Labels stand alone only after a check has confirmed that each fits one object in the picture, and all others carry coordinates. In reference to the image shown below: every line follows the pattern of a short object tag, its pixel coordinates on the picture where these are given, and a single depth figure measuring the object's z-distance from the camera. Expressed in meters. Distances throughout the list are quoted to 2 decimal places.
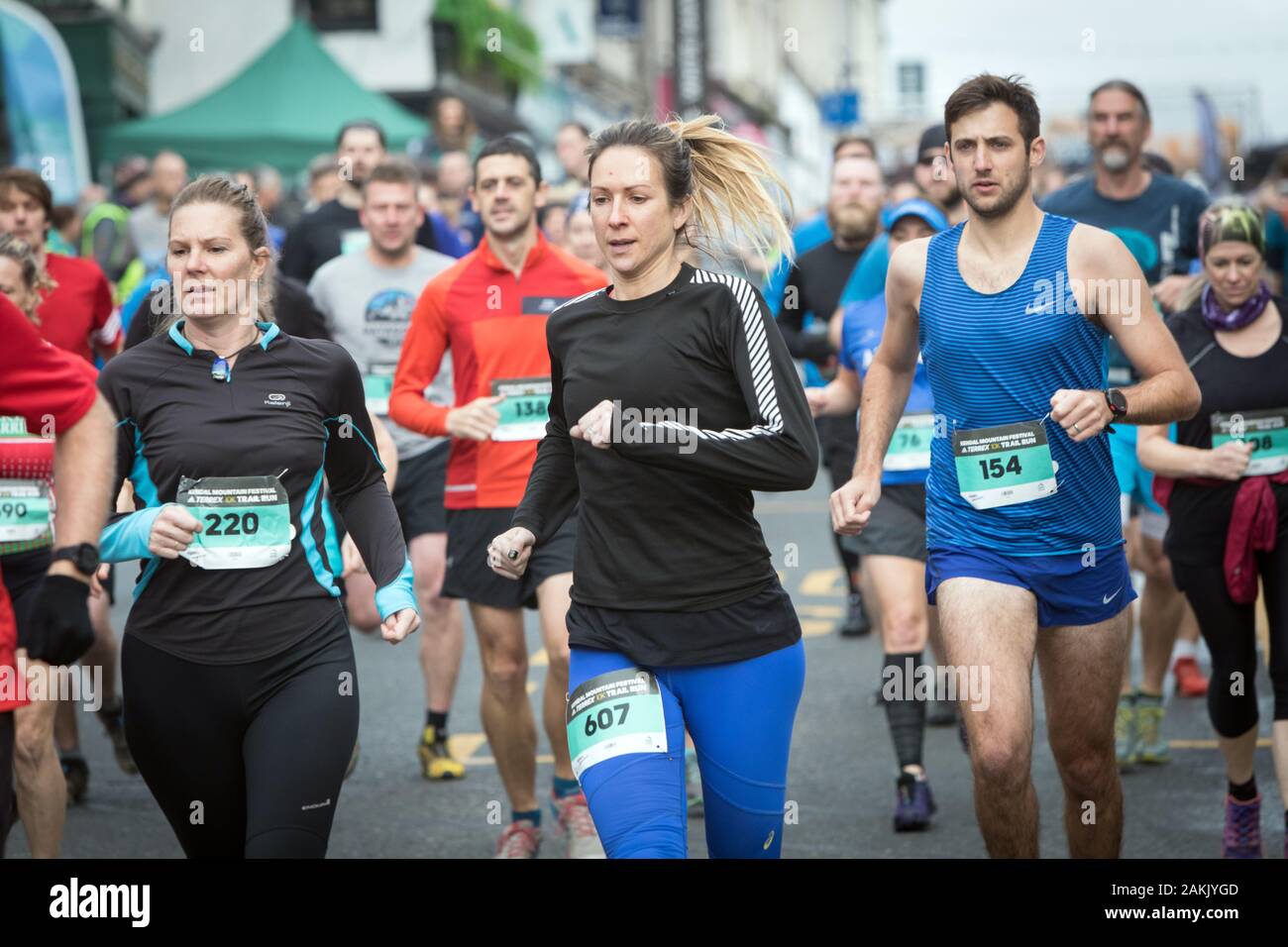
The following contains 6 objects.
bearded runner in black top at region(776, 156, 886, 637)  8.41
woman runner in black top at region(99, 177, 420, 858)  4.14
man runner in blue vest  4.70
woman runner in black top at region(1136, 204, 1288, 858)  5.81
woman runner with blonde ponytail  4.02
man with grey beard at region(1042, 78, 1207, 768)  7.48
